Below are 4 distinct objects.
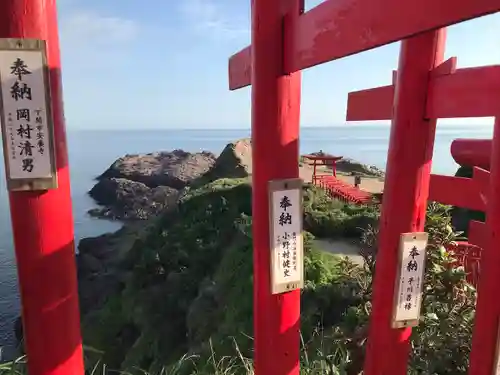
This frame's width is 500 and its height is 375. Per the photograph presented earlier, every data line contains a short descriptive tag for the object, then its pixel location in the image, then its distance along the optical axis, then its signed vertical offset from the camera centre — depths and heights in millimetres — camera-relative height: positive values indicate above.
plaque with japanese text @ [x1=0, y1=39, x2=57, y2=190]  1342 +3
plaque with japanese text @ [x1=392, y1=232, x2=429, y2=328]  2201 -800
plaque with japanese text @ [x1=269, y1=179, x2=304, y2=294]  1826 -483
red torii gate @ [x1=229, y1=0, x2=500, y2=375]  1305 +47
